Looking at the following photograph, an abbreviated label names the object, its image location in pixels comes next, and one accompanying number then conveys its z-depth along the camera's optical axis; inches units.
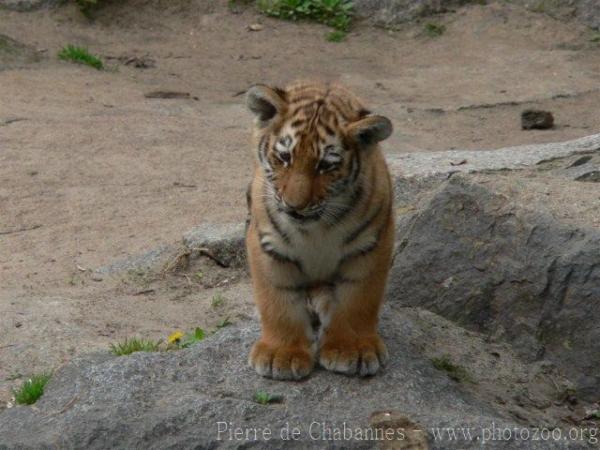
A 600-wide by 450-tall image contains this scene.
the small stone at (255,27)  1147.3
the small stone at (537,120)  872.3
